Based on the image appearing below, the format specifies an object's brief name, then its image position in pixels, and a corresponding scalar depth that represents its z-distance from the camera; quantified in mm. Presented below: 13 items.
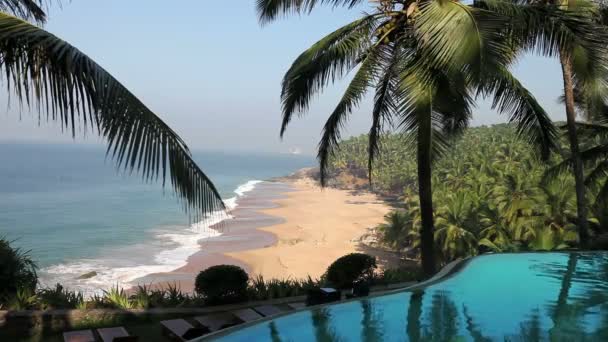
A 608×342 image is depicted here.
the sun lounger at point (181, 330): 7645
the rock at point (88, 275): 31469
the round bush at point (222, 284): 10133
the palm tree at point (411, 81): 8789
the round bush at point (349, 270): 11438
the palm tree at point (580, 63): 8875
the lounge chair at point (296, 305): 9742
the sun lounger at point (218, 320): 8100
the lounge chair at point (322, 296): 8655
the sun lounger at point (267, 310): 8992
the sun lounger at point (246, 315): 8578
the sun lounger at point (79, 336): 7282
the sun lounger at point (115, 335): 7176
